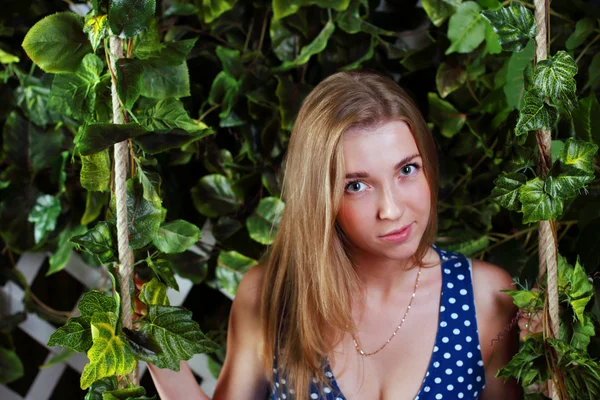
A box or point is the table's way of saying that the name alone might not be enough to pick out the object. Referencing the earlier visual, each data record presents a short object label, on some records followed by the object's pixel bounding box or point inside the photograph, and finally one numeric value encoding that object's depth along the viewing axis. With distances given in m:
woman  0.92
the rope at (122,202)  0.79
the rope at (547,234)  0.81
